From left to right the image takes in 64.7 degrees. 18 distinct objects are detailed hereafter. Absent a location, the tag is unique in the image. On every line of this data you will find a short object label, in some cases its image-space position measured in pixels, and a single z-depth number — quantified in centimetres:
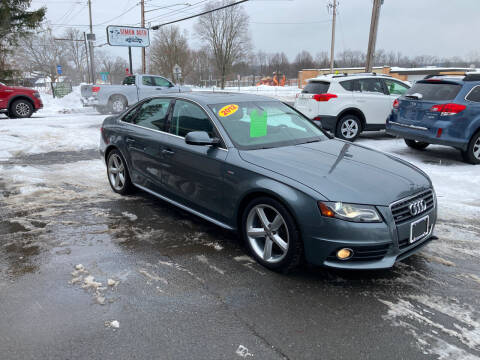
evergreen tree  2015
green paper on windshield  405
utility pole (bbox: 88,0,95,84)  2871
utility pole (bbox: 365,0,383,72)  1344
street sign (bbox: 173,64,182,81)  2761
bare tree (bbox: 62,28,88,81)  6125
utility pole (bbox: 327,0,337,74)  4233
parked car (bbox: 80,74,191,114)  1697
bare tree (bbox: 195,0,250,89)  6100
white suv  957
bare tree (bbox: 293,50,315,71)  8794
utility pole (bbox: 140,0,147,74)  3331
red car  1538
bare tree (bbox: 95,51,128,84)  7825
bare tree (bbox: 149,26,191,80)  5531
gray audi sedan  297
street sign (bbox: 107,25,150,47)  2750
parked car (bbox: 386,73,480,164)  712
